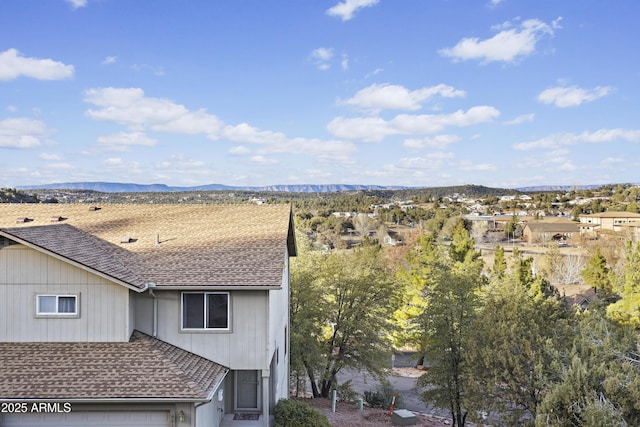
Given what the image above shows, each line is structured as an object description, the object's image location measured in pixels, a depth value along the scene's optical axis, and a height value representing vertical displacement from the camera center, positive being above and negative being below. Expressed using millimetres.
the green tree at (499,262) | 44656 -6190
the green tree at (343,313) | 23625 -5881
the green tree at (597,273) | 45375 -7190
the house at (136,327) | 10820 -3518
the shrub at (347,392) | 24500 -10082
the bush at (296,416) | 13875 -6539
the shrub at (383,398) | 25484 -10917
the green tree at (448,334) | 20656 -6082
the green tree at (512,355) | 16078 -5503
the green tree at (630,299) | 26320 -5783
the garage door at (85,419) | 10852 -5137
